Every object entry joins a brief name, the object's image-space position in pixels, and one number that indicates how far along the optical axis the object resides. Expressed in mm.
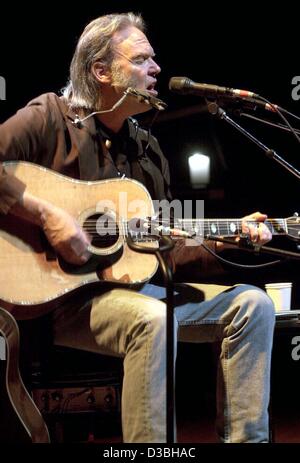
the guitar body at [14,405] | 4040
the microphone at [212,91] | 4076
